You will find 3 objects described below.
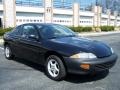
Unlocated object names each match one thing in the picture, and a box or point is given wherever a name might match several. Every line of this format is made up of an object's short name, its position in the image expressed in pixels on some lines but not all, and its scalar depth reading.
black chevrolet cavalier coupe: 3.63
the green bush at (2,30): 14.44
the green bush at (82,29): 20.82
